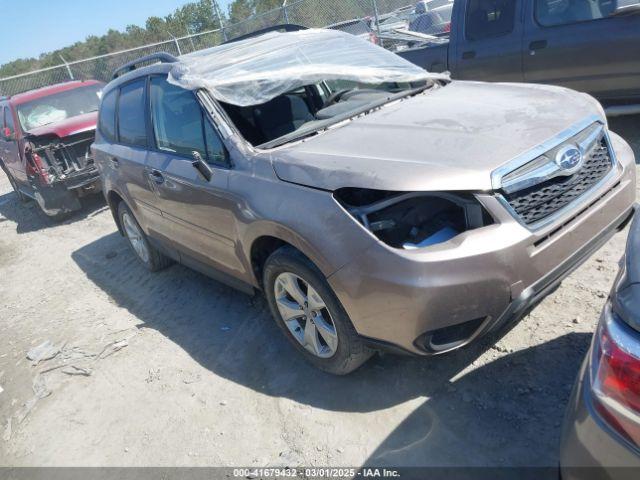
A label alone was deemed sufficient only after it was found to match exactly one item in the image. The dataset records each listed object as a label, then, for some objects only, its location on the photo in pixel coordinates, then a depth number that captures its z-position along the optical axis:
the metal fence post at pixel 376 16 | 10.63
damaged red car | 8.12
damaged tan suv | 2.36
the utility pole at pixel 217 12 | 14.10
